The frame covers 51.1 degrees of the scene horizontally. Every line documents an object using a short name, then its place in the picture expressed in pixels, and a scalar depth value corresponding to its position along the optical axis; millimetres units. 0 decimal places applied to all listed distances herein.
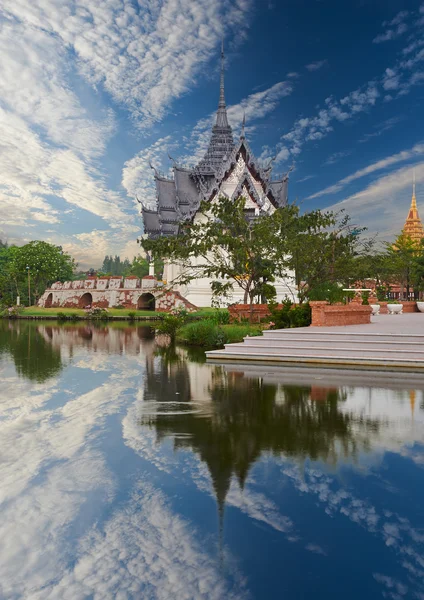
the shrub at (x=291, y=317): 15833
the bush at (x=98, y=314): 39188
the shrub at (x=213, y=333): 16188
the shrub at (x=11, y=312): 42812
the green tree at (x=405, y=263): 42250
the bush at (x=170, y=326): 20891
